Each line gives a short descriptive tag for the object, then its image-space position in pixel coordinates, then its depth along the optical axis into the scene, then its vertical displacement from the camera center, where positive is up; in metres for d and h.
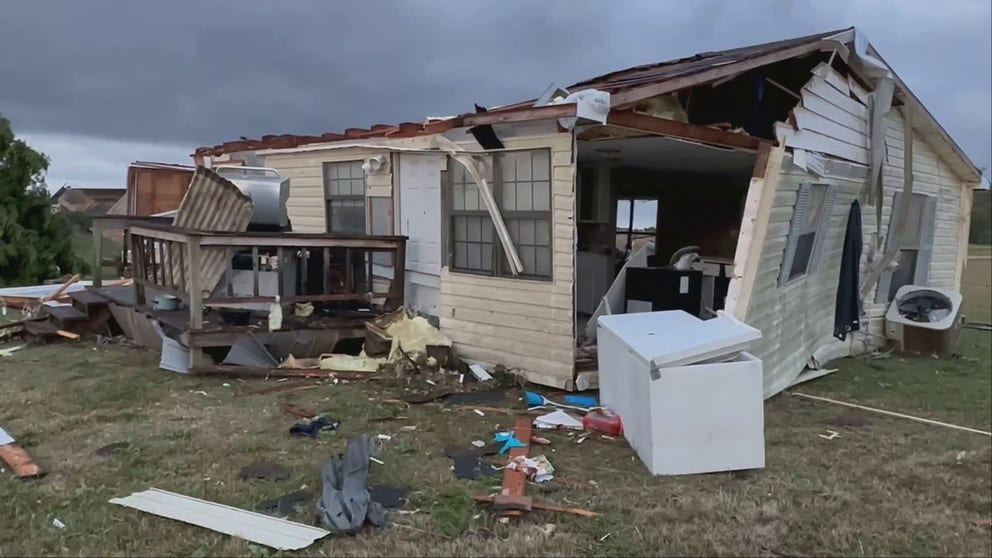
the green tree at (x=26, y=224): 15.11 -0.51
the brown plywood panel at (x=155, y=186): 11.77 +0.23
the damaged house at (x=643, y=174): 6.62 +0.09
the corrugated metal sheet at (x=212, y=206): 8.20 -0.06
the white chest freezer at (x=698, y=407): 4.50 -1.24
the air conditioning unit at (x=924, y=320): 10.09 -1.61
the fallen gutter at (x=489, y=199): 6.92 +0.03
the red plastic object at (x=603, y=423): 5.34 -1.60
